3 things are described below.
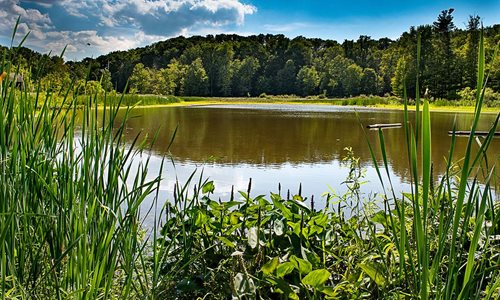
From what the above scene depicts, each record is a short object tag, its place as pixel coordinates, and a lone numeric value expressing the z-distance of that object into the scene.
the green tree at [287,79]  77.81
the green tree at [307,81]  73.38
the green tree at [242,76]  76.31
